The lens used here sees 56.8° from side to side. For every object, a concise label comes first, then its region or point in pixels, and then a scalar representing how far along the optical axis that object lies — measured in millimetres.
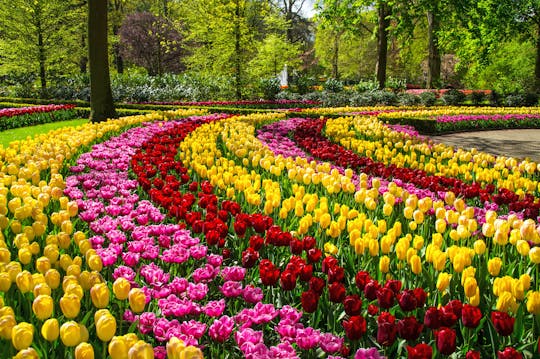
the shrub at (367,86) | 25047
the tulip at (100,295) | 2162
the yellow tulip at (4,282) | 2318
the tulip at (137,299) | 2143
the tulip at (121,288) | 2211
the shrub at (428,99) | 22219
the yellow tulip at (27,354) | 1711
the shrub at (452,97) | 23516
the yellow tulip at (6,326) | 1904
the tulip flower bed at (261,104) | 20875
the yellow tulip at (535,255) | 2795
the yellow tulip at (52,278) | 2365
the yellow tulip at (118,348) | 1673
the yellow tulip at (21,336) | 1775
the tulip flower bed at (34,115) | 14359
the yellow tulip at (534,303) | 2199
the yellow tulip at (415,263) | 2621
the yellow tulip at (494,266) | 2602
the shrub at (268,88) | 25453
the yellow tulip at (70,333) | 1783
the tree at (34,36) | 24328
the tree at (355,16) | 22688
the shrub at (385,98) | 22531
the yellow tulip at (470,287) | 2305
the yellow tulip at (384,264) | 2688
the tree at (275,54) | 32681
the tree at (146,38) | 36250
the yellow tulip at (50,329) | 1863
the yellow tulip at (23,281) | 2285
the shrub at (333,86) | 27531
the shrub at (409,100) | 22219
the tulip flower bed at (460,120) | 14195
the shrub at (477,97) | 25141
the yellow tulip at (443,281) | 2428
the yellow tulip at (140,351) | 1651
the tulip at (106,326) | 1835
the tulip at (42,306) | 1993
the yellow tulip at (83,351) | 1692
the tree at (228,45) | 24375
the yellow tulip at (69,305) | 2008
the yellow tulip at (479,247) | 2912
